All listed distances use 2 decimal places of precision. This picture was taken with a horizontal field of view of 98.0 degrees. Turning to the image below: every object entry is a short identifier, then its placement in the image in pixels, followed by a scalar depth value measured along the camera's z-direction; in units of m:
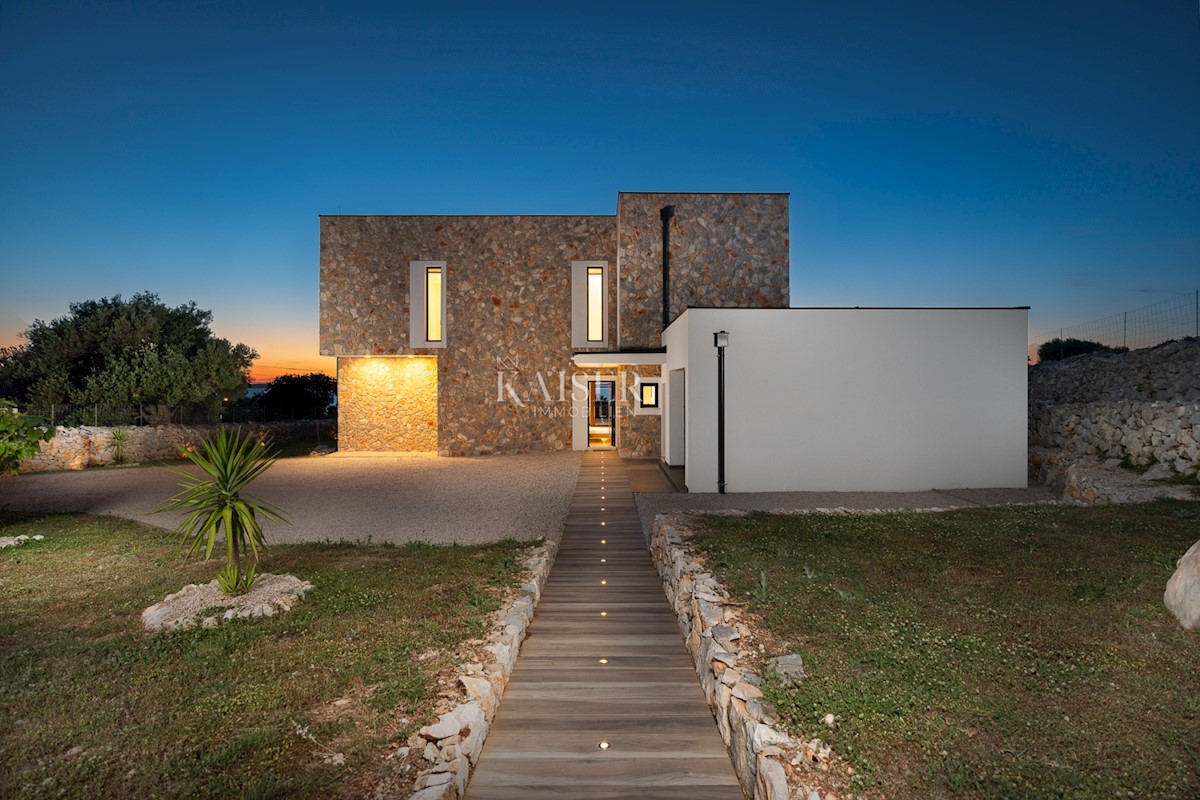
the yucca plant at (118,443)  14.45
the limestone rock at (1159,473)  8.55
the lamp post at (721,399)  9.22
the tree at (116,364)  16.39
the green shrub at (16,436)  6.52
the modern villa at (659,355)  9.59
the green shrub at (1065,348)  28.06
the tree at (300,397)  25.12
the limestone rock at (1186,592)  3.29
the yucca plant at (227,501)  4.38
